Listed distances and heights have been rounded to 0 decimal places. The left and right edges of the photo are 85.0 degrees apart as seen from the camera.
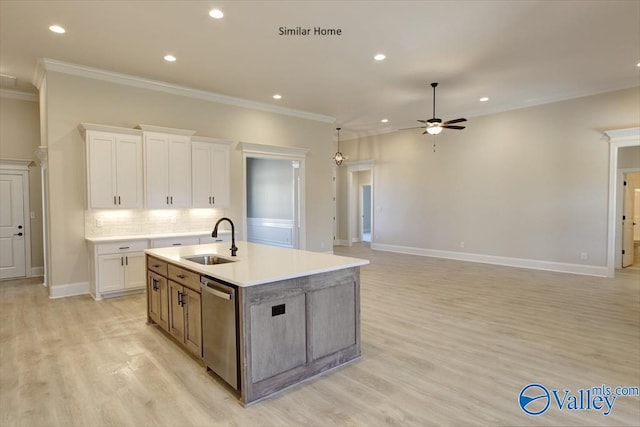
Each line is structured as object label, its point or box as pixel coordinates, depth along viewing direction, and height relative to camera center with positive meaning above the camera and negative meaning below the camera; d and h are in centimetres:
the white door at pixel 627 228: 748 -56
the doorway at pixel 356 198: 1078 +19
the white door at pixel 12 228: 641 -42
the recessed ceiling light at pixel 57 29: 401 +206
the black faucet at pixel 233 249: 346 -45
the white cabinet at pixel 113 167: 505 +58
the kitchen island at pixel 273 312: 244 -86
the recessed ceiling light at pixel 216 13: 367 +204
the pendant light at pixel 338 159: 982 +128
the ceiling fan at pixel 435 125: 615 +140
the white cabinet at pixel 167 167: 554 +63
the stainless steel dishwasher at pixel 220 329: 248 -93
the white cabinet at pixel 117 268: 499 -93
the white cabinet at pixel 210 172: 609 +58
